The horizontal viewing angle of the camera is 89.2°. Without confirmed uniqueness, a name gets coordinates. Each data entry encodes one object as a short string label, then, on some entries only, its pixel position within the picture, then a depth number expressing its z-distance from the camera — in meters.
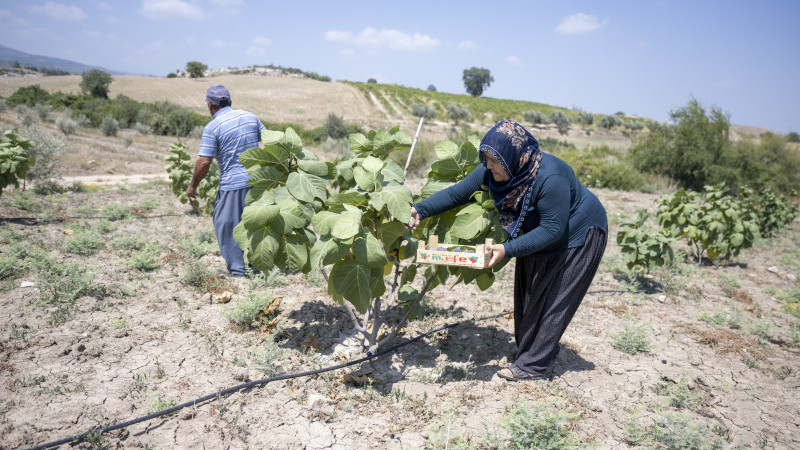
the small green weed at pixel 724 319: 3.71
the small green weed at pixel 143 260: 4.00
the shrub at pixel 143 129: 18.09
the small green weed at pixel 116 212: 5.66
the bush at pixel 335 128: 22.17
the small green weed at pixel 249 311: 3.04
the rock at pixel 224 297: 3.50
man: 3.78
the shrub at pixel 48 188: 6.91
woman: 2.10
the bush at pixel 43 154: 7.51
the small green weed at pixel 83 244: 4.31
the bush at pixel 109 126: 16.06
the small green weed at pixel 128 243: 4.56
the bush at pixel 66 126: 13.78
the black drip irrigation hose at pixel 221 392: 1.98
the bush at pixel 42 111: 16.45
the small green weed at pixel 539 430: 1.95
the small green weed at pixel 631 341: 3.11
